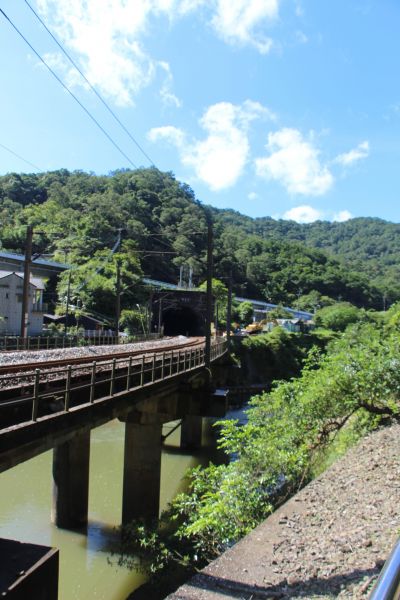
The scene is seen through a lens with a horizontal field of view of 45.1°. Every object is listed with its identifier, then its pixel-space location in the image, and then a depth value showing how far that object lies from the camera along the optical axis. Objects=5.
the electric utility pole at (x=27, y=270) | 20.75
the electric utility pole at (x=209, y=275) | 21.66
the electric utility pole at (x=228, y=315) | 37.22
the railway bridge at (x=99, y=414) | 8.20
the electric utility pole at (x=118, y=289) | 34.34
